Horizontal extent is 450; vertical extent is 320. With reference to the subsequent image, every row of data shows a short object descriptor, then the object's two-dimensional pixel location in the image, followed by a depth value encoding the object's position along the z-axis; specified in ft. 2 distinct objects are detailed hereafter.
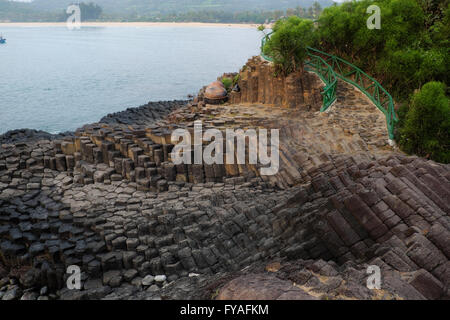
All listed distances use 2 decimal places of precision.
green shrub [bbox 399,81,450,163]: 43.57
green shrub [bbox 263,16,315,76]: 64.49
